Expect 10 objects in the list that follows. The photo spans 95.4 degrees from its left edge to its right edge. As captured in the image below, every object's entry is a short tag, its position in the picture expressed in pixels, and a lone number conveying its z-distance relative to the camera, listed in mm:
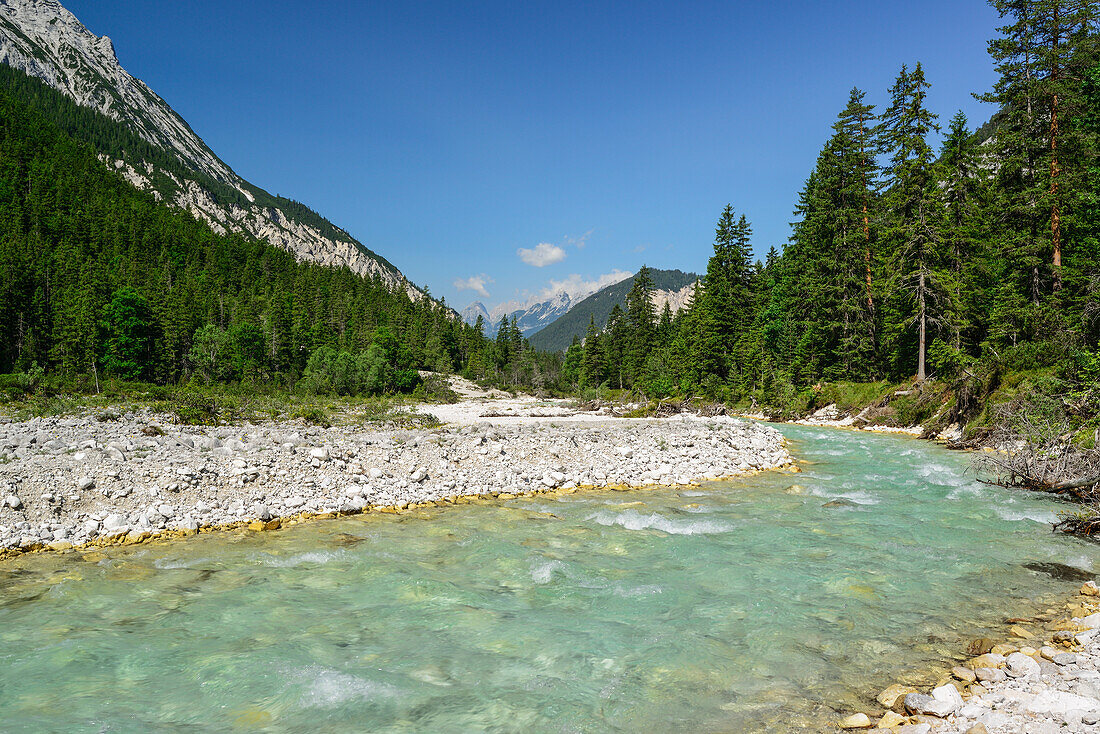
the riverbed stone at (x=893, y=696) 4285
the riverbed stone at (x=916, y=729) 3764
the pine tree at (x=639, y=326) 73938
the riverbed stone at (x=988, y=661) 4785
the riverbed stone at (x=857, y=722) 4051
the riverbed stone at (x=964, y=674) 4605
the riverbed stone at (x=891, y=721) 3986
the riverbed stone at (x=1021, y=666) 4473
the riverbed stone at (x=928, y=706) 3988
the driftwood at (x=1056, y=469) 9086
